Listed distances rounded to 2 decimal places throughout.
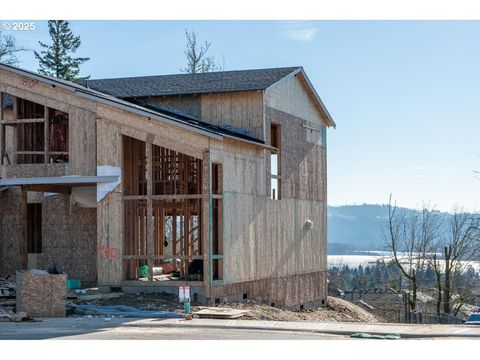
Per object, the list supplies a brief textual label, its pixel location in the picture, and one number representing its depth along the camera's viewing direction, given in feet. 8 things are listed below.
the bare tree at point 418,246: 146.38
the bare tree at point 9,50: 192.24
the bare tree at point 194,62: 211.61
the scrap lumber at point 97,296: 88.22
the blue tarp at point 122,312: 80.12
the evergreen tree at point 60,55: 224.53
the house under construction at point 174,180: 92.63
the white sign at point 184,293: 81.15
